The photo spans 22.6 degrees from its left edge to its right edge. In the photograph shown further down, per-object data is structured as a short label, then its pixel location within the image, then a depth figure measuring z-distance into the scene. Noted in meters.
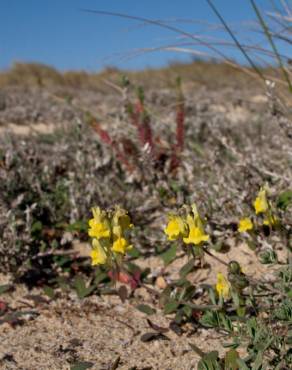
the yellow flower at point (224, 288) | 0.46
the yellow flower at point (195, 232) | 0.43
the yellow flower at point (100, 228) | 0.44
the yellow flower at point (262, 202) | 0.47
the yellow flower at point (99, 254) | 0.44
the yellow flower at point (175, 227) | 0.44
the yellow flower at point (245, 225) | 0.53
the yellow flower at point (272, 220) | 0.48
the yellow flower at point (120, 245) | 0.44
